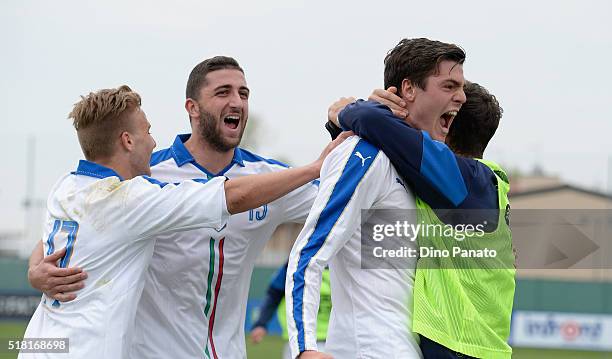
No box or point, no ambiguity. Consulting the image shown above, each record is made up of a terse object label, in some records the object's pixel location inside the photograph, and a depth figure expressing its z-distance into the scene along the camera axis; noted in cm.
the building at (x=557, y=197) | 3822
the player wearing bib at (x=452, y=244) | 865
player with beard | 1124
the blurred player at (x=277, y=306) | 1937
